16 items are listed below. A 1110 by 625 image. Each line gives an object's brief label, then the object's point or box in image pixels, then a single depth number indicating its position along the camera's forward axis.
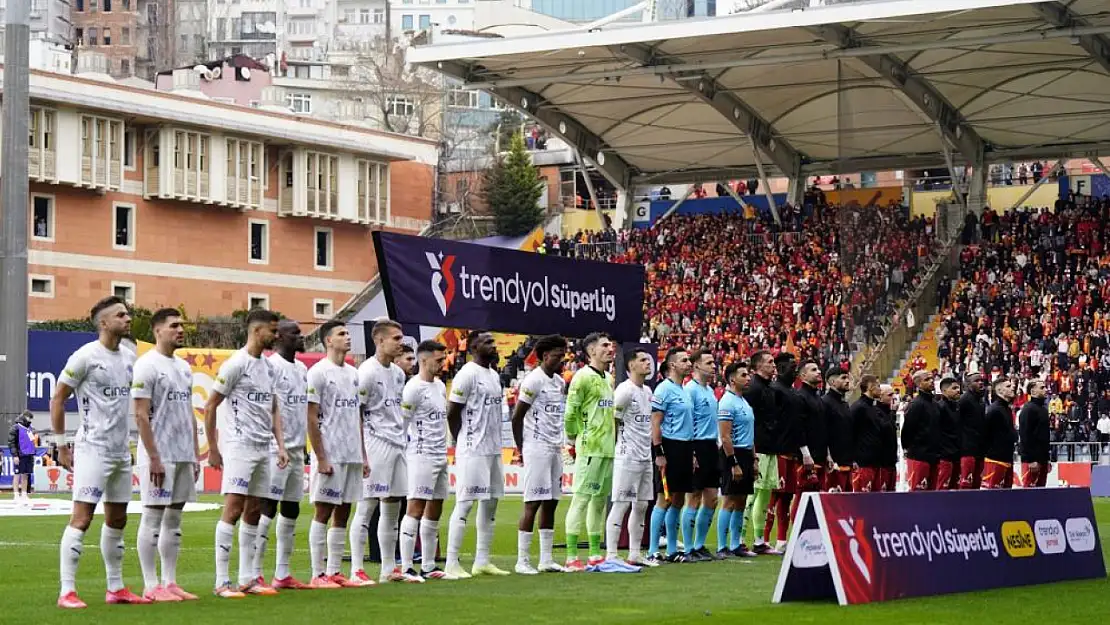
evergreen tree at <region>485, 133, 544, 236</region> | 81.38
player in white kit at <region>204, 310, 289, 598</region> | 13.75
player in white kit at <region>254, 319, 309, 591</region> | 14.04
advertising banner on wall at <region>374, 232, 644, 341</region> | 17.64
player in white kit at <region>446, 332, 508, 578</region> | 16.05
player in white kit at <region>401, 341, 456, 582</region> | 15.74
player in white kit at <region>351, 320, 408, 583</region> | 15.31
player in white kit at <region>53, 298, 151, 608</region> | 12.90
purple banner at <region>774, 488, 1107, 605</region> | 13.05
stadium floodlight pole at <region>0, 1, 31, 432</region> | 35.78
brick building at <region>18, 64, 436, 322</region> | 67.12
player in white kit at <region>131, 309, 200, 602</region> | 13.17
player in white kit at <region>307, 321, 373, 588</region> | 14.73
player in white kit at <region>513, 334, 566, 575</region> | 16.41
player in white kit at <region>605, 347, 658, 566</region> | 17.00
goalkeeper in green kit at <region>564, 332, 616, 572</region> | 16.80
